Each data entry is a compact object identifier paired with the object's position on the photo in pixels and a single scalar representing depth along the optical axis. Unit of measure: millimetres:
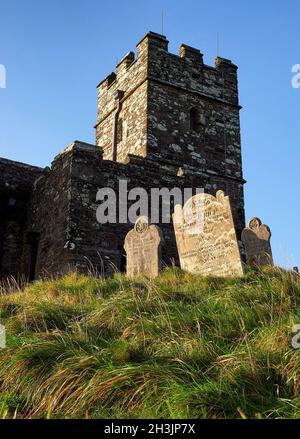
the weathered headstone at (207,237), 8915
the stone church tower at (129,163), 12109
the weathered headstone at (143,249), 9586
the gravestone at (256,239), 11203
